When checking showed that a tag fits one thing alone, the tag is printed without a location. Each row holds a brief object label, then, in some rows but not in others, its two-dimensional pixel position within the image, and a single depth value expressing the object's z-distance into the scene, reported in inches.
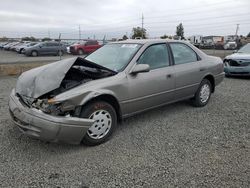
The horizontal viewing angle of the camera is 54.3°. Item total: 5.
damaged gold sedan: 123.7
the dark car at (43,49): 903.7
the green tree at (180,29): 3066.4
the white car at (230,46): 1456.8
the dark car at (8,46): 1256.8
